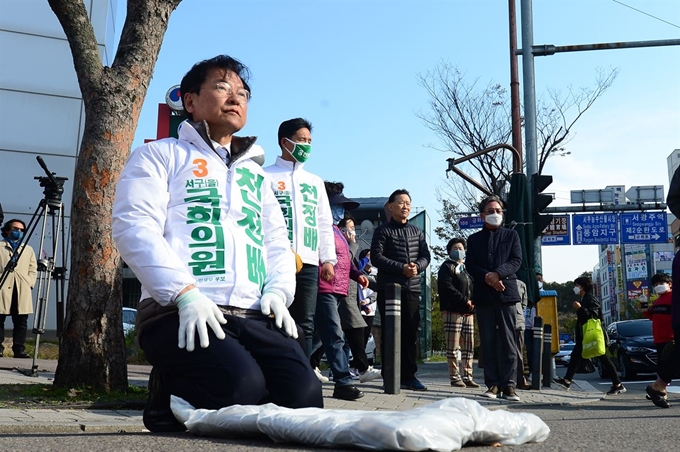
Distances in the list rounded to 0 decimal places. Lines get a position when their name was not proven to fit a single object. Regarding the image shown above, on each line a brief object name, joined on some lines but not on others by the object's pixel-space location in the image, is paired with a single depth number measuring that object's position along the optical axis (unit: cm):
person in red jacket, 952
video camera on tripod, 870
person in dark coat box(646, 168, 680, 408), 705
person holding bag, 1138
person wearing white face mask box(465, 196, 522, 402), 823
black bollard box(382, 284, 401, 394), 790
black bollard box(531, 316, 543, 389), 1033
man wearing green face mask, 648
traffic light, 1259
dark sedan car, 1627
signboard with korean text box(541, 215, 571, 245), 3020
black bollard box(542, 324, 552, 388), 1126
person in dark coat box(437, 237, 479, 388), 1012
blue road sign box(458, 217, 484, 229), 2298
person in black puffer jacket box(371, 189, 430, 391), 855
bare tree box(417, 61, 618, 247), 2750
